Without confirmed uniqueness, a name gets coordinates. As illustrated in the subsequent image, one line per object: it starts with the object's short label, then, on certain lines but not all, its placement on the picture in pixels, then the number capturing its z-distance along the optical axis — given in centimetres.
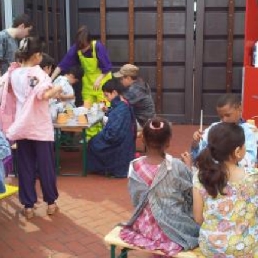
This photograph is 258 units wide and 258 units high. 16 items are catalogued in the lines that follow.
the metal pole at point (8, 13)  696
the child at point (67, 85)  674
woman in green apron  711
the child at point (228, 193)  276
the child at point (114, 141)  591
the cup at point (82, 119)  590
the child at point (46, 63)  584
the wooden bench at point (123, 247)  300
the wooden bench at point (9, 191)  417
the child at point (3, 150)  379
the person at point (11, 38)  616
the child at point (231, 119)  377
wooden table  582
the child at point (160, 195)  312
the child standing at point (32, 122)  436
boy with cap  645
